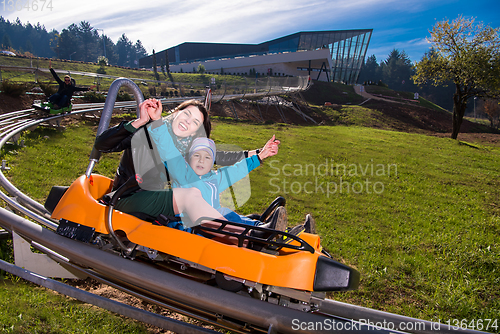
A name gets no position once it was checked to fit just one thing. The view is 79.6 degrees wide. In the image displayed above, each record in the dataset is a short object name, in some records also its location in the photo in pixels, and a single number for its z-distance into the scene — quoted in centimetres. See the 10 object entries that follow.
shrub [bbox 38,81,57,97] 1366
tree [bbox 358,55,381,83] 9906
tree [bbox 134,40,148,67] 13102
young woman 255
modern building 4822
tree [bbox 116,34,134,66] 12481
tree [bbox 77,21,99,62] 9031
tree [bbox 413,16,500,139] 1820
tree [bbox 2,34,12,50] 8810
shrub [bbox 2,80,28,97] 1243
